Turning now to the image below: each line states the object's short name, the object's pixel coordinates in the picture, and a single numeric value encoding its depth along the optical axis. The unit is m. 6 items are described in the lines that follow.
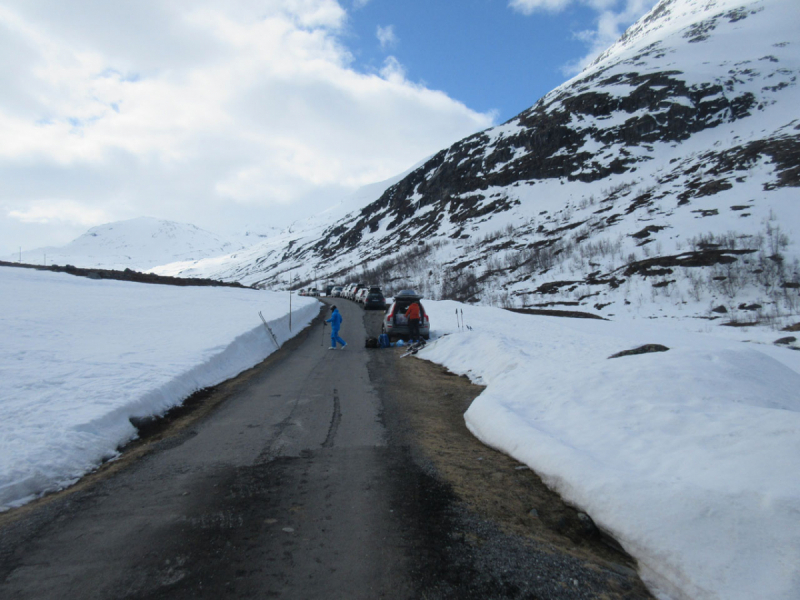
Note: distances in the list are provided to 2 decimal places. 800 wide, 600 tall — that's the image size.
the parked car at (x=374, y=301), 31.77
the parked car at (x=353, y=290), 44.03
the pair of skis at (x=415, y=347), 14.05
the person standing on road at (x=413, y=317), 15.38
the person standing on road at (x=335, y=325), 15.06
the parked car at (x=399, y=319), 16.28
